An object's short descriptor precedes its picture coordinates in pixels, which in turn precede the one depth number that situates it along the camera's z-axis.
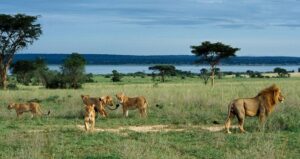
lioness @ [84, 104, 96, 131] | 13.27
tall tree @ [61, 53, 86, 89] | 46.03
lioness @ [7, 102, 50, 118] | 16.94
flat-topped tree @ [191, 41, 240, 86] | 47.31
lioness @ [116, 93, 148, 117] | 16.89
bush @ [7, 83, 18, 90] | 40.79
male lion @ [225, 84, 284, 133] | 13.12
